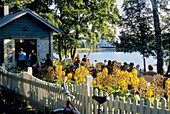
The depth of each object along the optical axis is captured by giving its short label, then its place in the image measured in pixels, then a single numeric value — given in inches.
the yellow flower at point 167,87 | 238.5
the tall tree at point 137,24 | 822.6
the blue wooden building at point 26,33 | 540.1
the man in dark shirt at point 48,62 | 470.7
